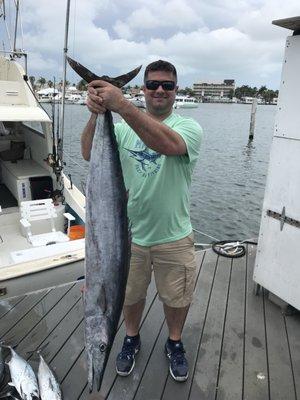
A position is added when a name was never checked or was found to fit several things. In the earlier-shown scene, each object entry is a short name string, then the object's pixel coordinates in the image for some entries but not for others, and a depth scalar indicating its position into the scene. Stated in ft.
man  6.60
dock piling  85.89
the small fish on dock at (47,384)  8.08
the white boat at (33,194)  15.14
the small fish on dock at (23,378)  8.13
